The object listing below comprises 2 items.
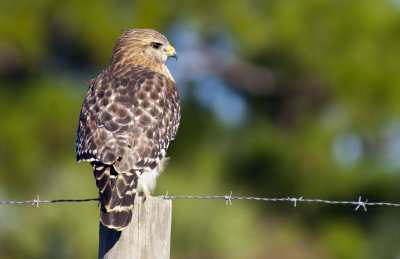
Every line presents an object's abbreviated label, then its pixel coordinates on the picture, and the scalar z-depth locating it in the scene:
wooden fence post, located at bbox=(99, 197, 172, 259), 8.28
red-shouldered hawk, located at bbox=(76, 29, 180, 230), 9.45
